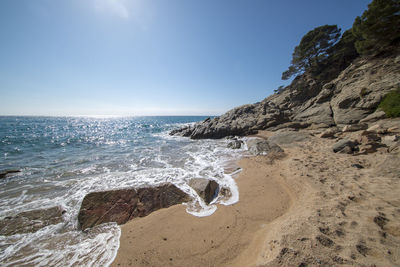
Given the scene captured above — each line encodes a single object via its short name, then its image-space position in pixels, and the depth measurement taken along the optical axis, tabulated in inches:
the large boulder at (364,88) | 527.2
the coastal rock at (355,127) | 445.0
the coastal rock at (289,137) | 488.1
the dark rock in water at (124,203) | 182.3
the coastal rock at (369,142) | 287.4
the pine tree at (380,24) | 616.2
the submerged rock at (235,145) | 545.0
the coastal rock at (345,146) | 312.7
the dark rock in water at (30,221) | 175.5
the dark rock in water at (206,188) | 216.8
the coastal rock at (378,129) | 339.8
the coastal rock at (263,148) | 420.8
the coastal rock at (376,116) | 455.2
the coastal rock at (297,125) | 709.9
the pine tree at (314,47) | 1014.4
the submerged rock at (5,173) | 331.1
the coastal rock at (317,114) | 666.5
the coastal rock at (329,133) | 474.1
